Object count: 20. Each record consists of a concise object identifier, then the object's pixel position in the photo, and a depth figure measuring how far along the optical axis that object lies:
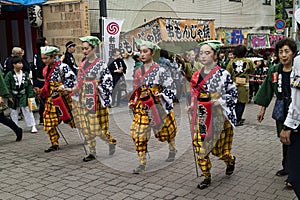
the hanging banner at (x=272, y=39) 17.91
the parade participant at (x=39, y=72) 7.93
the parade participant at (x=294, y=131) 3.04
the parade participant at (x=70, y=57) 8.74
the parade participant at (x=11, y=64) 7.82
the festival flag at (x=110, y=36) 10.03
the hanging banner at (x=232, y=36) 15.83
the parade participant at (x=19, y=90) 7.37
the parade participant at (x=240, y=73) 7.98
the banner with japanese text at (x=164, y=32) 11.16
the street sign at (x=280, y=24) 15.27
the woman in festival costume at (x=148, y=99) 4.89
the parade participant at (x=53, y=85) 5.91
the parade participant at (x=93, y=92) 5.50
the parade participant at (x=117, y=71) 10.19
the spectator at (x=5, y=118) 6.21
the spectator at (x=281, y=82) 4.11
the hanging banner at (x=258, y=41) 16.95
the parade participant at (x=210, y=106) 4.37
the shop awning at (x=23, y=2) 9.52
